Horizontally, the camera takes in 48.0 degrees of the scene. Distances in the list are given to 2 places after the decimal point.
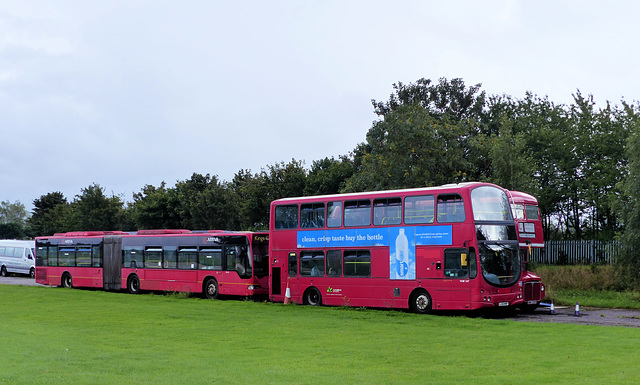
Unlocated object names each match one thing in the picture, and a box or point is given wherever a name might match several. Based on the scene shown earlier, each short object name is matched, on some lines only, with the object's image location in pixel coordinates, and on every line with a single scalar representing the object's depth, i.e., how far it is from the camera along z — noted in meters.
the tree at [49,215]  87.50
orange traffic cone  27.38
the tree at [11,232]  119.50
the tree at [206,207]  57.31
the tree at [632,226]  29.53
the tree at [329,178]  55.25
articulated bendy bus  30.05
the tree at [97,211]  73.06
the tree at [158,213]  63.94
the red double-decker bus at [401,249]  22.22
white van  52.97
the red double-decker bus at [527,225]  27.07
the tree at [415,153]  37.44
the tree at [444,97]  61.25
